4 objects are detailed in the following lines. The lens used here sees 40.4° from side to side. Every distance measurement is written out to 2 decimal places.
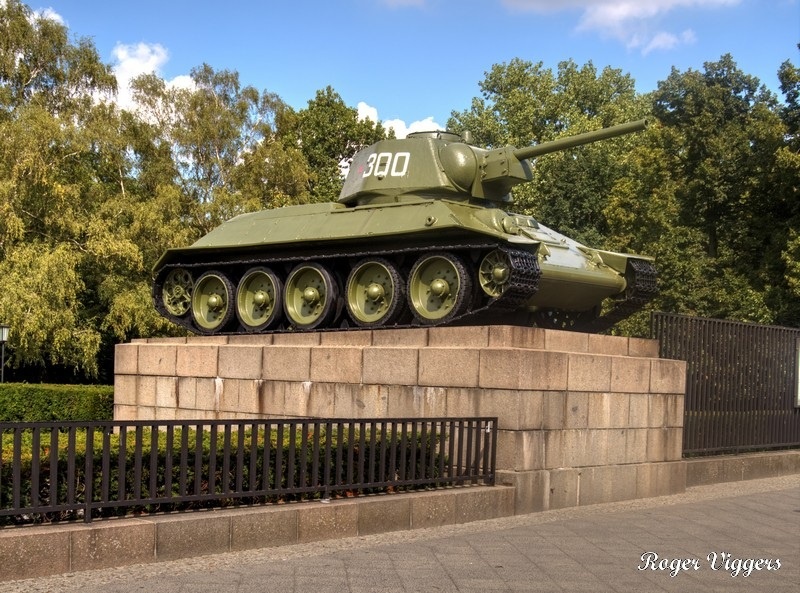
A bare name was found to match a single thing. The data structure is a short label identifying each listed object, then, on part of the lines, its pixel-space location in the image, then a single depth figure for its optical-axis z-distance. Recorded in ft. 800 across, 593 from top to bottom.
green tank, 47.57
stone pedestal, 38.58
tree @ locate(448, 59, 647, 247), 151.74
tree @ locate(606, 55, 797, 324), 119.85
